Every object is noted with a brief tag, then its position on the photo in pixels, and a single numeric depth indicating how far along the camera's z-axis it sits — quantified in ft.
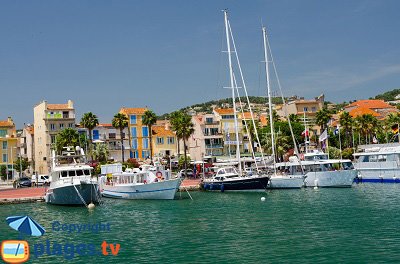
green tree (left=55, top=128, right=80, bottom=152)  291.58
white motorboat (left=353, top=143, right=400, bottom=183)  217.77
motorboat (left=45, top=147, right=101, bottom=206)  162.30
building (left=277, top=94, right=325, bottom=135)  387.47
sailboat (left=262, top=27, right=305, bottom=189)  205.05
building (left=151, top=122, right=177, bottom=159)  367.04
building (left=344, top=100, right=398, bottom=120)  426.80
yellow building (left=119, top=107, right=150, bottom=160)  364.38
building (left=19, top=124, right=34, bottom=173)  385.07
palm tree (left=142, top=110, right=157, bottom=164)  326.03
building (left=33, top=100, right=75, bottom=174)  339.98
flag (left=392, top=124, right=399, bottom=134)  233.68
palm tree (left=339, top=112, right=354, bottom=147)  315.37
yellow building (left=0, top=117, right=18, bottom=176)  358.70
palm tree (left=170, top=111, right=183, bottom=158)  295.69
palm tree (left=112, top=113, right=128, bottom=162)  326.94
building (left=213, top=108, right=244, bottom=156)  358.02
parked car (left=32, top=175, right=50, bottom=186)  282.85
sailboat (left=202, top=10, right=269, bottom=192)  189.26
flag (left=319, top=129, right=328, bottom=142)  225.76
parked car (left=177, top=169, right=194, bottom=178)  294.15
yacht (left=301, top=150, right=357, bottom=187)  206.59
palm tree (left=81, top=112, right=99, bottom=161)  311.47
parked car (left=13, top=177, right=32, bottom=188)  276.94
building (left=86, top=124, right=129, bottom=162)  360.07
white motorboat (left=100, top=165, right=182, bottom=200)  177.99
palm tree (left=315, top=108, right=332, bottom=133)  317.42
